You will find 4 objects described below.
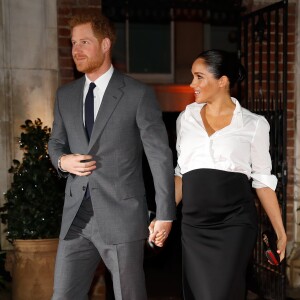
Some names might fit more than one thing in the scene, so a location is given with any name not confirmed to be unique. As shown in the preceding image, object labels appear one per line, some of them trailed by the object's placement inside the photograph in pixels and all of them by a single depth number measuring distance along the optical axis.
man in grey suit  3.34
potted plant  5.42
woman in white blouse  3.47
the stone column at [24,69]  5.79
